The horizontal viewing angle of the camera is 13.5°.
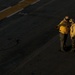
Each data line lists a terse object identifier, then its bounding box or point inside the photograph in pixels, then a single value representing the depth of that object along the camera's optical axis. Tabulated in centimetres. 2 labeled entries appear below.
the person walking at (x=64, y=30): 1502
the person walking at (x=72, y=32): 1473
